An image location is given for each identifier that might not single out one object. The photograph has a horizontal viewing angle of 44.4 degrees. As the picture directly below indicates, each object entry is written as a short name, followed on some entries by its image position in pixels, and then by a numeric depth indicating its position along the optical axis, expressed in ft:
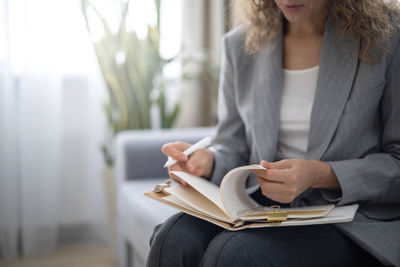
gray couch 5.42
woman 2.79
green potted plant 6.79
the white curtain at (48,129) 6.97
